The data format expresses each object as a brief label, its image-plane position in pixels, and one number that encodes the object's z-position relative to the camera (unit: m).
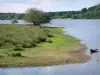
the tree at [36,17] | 87.90
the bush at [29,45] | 34.05
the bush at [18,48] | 30.99
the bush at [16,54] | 27.22
